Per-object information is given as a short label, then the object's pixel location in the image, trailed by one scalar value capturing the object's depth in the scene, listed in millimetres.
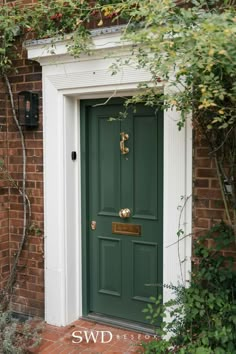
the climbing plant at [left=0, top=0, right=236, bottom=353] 2514
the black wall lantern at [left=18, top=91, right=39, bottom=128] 4383
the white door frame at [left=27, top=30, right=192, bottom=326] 3756
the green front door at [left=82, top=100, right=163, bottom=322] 4165
